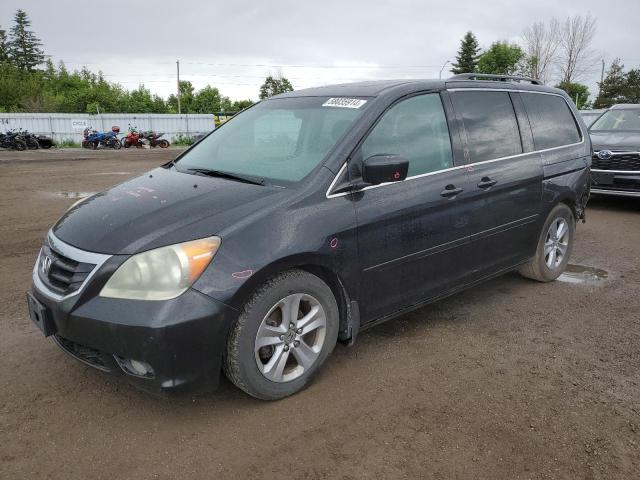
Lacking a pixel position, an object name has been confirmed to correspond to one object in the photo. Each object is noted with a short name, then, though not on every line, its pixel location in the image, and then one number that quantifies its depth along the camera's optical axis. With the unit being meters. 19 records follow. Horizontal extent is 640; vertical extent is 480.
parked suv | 8.69
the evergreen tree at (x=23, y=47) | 81.06
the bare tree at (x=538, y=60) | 50.72
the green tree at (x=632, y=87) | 60.01
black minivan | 2.63
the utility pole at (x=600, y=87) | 63.15
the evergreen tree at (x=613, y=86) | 61.66
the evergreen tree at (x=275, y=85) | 84.88
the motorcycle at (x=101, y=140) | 28.50
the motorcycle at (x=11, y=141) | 26.25
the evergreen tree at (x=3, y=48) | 79.94
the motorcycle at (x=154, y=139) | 30.44
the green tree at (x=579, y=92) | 50.75
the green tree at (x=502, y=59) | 63.06
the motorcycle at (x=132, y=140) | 29.28
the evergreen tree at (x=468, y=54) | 73.81
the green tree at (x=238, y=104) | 81.09
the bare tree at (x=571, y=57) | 49.75
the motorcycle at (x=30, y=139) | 26.75
